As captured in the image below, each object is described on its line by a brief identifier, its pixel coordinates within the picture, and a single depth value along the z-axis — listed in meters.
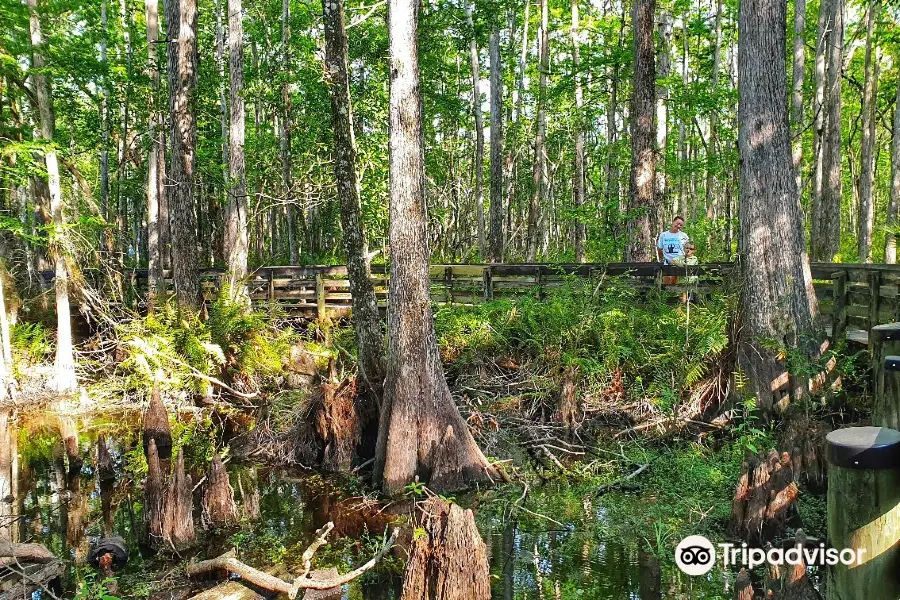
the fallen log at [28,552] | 6.43
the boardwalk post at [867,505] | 2.20
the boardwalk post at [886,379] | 2.63
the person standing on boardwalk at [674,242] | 13.80
